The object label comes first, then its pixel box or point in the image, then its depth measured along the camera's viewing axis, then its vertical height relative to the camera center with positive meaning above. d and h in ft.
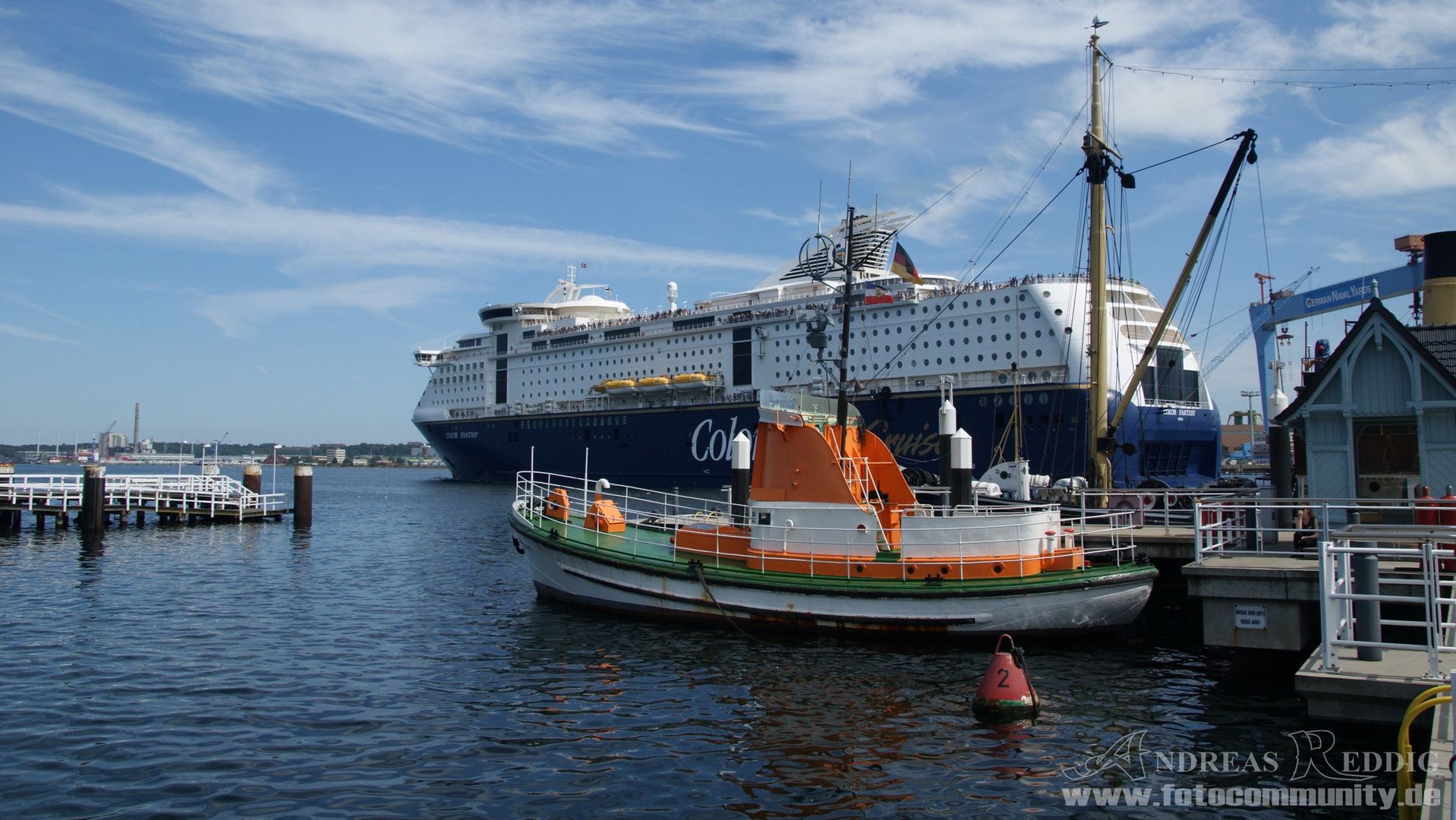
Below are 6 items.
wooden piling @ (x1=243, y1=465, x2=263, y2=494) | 118.73 -2.96
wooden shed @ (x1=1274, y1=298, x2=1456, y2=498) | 42.78 +1.86
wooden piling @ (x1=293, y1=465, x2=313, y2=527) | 107.55 -5.22
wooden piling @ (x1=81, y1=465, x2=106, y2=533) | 92.94 -4.52
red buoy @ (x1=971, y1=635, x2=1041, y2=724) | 30.96 -8.23
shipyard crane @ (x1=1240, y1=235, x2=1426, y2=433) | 92.94 +20.74
